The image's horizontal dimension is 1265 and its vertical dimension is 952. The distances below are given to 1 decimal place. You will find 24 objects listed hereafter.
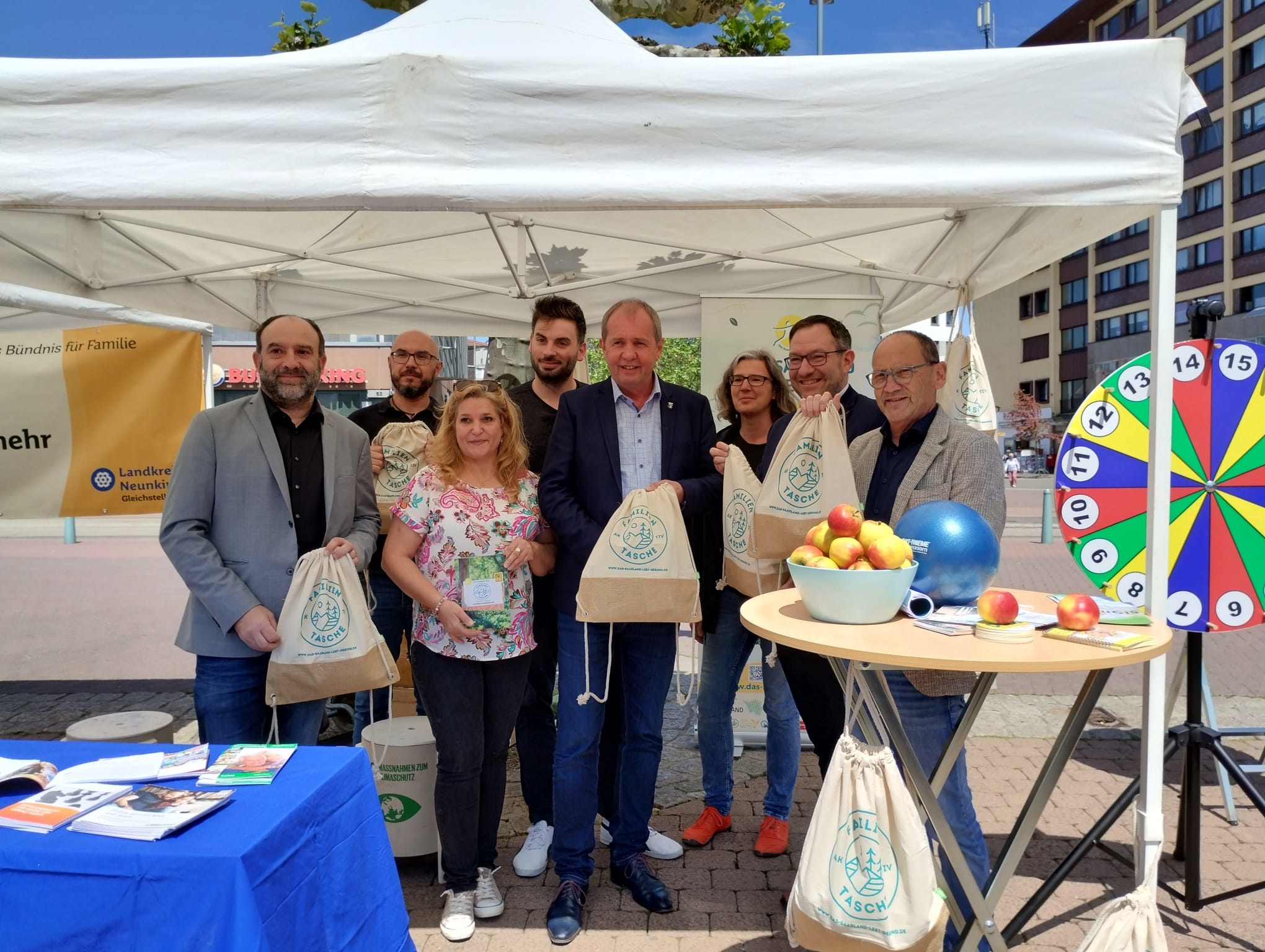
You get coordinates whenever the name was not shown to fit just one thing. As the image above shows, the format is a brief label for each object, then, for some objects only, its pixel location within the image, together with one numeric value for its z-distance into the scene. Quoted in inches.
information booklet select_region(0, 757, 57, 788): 71.9
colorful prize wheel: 120.8
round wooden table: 70.9
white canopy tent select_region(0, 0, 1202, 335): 89.4
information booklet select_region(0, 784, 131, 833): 64.0
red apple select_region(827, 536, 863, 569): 81.0
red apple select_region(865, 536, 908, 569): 79.9
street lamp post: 901.2
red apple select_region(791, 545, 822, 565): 83.7
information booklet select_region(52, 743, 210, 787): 74.2
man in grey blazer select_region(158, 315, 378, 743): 106.3
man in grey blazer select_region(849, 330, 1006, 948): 95.4
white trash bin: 126.4
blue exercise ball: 83.5
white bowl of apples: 79.7
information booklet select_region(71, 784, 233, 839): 62.4
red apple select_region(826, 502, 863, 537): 83.1
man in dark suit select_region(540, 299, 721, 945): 114.3
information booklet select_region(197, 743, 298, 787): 73.0
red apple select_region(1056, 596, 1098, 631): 80.0
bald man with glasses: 157.5
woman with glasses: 132.6
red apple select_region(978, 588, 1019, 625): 77.8
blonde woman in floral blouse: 109.0
